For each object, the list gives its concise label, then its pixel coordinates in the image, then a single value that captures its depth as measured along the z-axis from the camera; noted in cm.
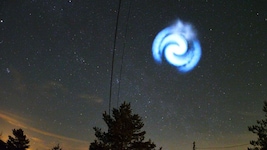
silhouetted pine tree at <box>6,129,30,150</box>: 4460
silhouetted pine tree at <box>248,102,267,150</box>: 2804
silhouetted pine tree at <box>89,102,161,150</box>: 2419
